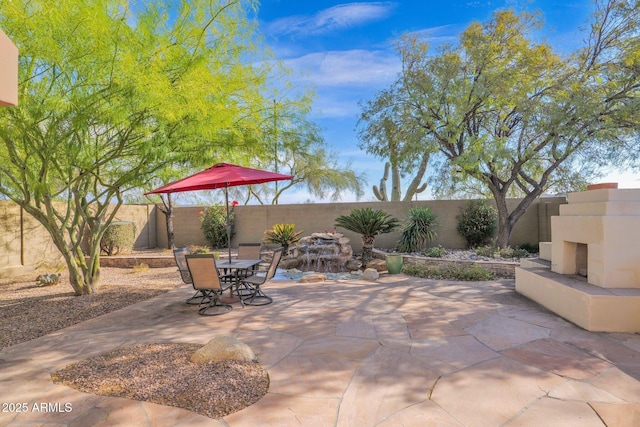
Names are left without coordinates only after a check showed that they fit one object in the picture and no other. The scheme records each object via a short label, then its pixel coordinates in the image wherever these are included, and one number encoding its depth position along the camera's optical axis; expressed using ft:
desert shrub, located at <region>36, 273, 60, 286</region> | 22.93
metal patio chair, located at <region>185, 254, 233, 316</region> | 15.15
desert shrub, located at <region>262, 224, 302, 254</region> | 34.73
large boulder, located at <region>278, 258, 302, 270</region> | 31.68
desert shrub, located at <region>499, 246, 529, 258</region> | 28.89
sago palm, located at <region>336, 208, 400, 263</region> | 30.45
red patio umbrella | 16.29
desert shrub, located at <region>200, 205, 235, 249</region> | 40.16
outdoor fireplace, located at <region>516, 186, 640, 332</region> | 12.77
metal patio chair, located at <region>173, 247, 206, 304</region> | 18.07
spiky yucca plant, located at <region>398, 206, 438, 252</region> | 32.04
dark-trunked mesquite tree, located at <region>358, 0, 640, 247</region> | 26.66
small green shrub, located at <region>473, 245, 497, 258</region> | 29.66
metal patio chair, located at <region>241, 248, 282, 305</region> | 17.62
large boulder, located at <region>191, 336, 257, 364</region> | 10.14
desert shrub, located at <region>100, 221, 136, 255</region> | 35.60
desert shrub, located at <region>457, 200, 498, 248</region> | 33.58
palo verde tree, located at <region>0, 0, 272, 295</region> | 13.65
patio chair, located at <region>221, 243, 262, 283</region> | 21.87
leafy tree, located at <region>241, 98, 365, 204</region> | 22.34
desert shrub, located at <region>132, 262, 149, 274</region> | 29.06
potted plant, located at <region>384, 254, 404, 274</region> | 25.66
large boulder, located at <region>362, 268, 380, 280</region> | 24.11
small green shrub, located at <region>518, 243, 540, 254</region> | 32.47
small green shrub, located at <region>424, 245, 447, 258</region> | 28.66
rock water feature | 31.30
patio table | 17.25
